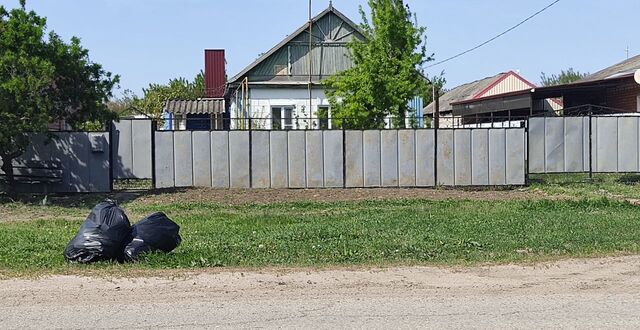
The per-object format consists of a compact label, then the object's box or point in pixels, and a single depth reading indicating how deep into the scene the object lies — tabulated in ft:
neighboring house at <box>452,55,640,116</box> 103.35
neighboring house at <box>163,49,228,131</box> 128.77
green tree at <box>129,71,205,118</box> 179.07
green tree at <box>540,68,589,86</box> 303.13
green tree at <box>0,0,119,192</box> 63.16
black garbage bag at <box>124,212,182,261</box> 35.55
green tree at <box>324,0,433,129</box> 88.63
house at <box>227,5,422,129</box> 115.34
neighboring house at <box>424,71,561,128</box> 179.83
